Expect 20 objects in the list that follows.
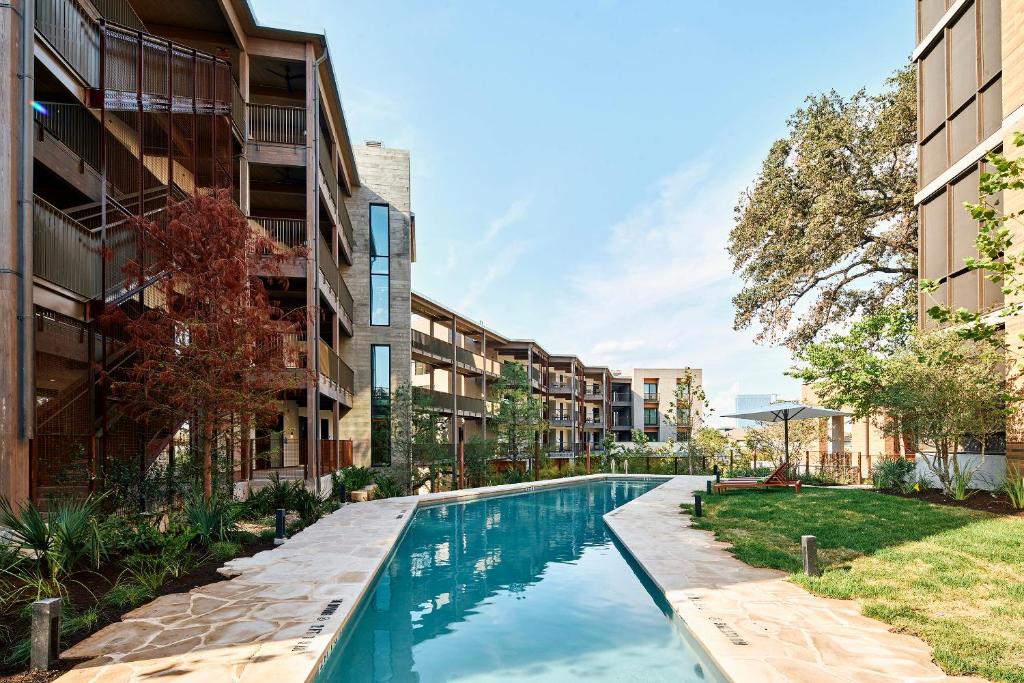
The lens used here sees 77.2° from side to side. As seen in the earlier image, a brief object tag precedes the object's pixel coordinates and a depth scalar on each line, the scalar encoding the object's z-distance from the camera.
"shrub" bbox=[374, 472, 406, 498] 18.59
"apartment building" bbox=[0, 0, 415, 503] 8.07
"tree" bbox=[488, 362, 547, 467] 27.12
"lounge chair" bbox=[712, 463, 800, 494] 18.22
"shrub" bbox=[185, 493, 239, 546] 9.27
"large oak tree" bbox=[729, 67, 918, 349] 18.91
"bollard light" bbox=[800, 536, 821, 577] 7.77
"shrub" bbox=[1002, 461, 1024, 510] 10.31
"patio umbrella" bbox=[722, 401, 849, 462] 19.31
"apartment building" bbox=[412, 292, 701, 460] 29.64
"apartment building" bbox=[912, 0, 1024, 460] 11.77
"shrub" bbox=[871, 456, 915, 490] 14.97
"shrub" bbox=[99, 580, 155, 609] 6.43
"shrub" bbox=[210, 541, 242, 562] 8.88
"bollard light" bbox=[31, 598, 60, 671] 4.85
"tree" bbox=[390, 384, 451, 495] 20.02
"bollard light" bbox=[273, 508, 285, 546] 10.67
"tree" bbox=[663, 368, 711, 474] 31.23
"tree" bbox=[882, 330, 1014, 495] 11.89
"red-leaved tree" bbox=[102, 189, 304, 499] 9.57
